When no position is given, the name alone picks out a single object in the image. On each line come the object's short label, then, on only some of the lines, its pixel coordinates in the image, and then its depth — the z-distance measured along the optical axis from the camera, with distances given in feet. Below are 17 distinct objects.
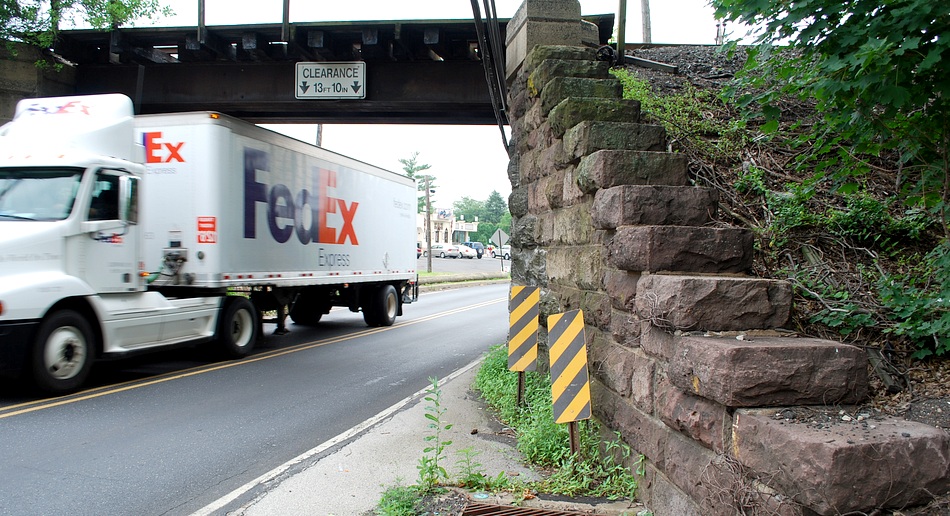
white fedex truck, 24.80
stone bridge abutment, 8.20
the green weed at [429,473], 13.88
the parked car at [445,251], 223.18
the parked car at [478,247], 244.46
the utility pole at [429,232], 144.52
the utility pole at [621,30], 27.27
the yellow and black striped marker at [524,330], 20.35
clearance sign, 40.45
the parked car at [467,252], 228.63
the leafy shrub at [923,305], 12.59
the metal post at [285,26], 37.55
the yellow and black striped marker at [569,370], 15.03
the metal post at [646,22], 97.30
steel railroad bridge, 39.06
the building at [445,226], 383.24
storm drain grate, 12.72
